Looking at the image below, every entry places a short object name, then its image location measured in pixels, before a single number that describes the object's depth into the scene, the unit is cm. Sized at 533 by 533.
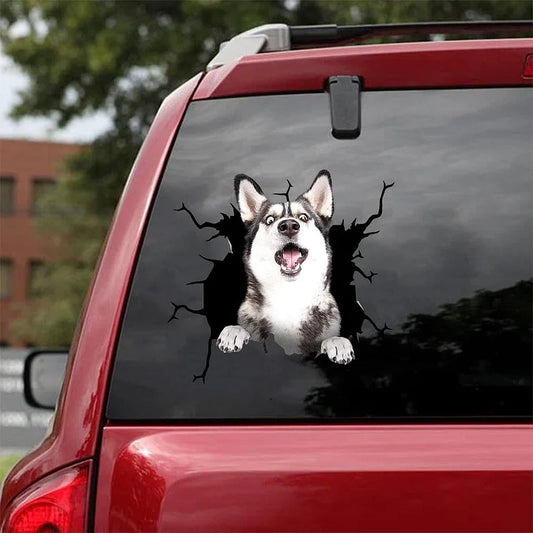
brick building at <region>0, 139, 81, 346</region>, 5883
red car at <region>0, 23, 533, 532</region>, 283
